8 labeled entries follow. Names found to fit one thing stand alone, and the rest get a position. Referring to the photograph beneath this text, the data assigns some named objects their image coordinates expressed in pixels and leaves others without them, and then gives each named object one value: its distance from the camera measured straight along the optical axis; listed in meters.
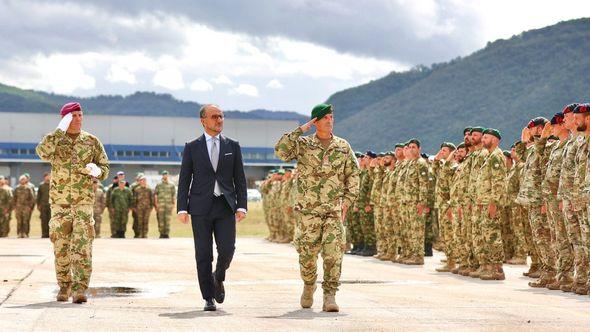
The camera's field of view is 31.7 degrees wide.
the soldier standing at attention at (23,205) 33.72
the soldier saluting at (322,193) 10.02
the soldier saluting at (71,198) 10.66
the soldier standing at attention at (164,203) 33.09
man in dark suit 9.82
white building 107.56
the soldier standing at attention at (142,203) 33.50
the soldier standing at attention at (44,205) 32.97
